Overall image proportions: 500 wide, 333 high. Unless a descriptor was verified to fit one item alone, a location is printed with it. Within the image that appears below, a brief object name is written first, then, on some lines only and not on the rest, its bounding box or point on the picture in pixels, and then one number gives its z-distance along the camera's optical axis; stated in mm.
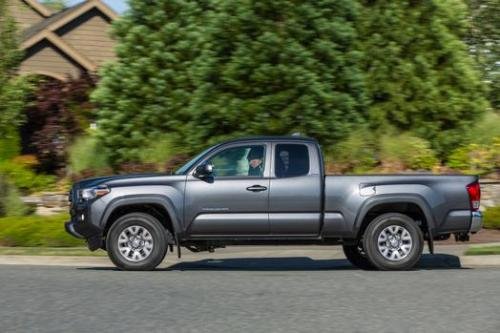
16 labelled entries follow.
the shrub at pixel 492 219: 17784
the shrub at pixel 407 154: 20281
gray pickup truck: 12844
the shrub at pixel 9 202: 19094
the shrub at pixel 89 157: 21078
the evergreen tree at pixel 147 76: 20812
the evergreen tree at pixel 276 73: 19750
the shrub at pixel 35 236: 16531
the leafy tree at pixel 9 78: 20469
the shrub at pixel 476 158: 20125
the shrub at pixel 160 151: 20062
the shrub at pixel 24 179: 20766
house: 30484
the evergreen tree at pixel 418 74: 21609
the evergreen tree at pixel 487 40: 29453
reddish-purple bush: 22938
